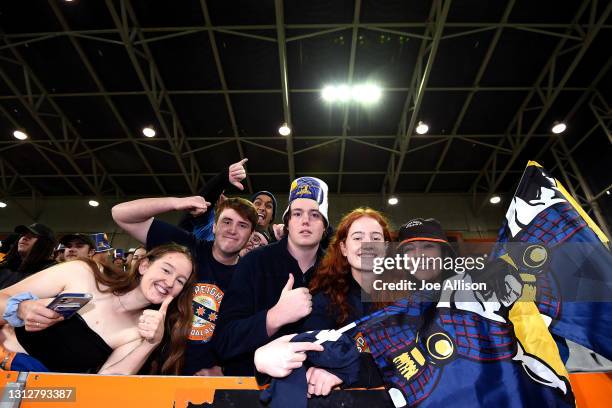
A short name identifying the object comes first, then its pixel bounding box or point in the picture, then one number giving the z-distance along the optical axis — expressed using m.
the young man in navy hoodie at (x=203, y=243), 2.05
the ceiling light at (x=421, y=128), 8.92
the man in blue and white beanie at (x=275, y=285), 1.47
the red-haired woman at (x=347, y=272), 1.64
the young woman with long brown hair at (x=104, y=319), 1.67
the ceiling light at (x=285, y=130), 9.34
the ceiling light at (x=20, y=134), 10.00
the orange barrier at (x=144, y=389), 1.31
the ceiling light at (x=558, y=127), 9.10
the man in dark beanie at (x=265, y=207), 3.61
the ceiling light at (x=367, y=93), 8.64
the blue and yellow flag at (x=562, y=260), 1.31
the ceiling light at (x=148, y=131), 9.77
